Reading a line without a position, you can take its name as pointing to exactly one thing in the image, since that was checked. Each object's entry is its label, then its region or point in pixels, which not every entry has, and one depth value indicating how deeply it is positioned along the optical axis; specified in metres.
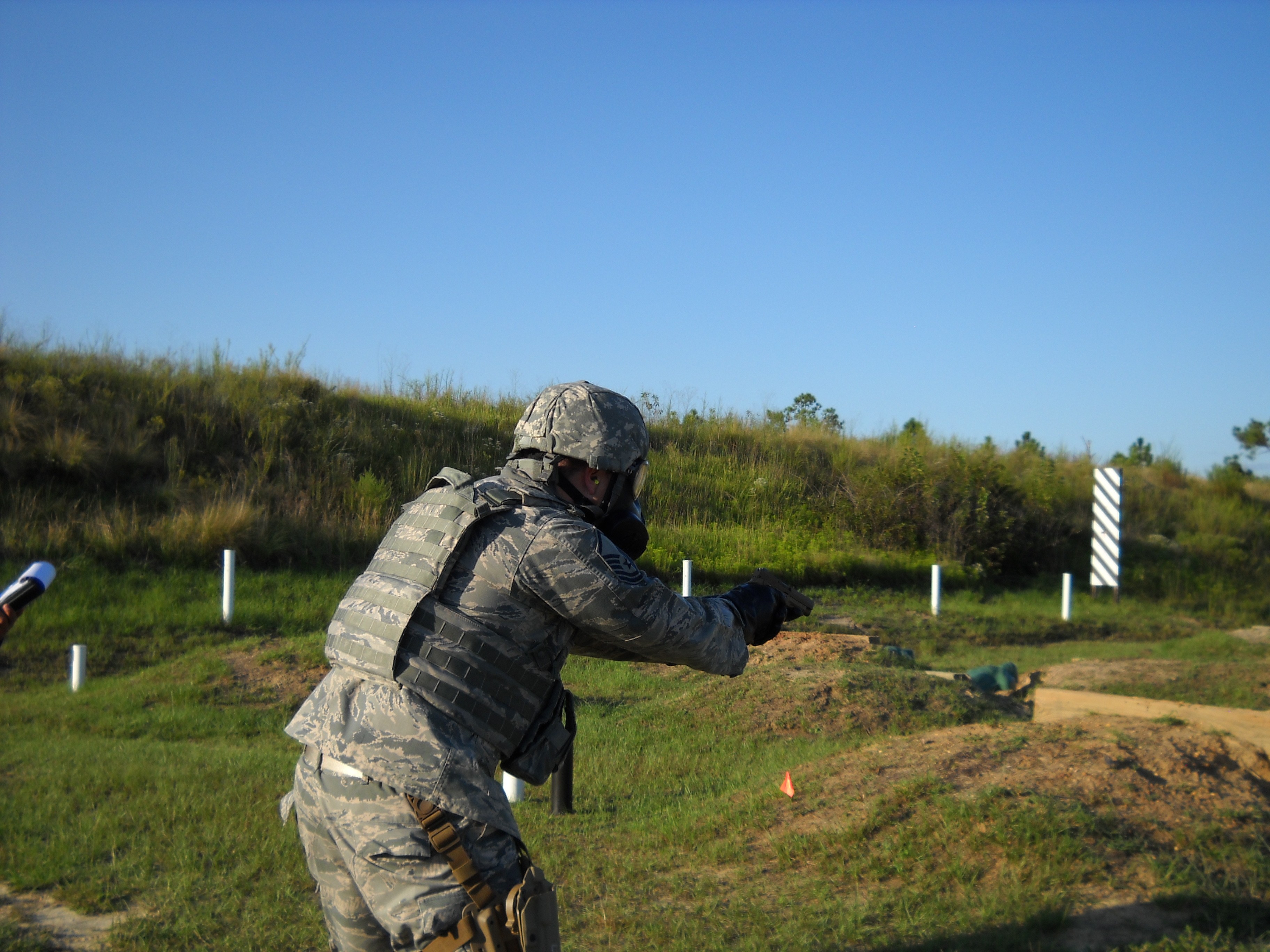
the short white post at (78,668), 9.28
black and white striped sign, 19.03
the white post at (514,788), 5.91
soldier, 2.18
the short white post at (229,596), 11.12
